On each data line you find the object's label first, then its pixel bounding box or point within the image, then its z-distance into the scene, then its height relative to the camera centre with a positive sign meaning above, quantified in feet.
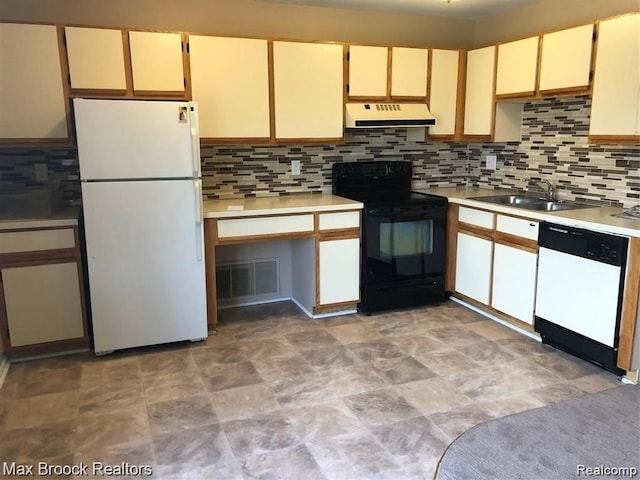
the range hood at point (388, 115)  12.80 +0.80
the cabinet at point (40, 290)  10.11 -2.80
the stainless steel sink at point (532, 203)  12.16 -1.38
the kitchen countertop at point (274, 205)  11.50 -1.34
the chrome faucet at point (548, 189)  12.81 -1.06
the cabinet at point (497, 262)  11.24 -2.70
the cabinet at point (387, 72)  12.92 +1.88
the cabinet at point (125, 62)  10.65 +1.81
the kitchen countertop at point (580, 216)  9.17 -1.39
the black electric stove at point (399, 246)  12.67 -2.46
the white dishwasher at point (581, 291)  9.33 -2.78
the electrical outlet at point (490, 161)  14.87 -0.42
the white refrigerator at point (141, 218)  9.84 -1.36
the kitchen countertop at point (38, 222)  9.99 -1.40
